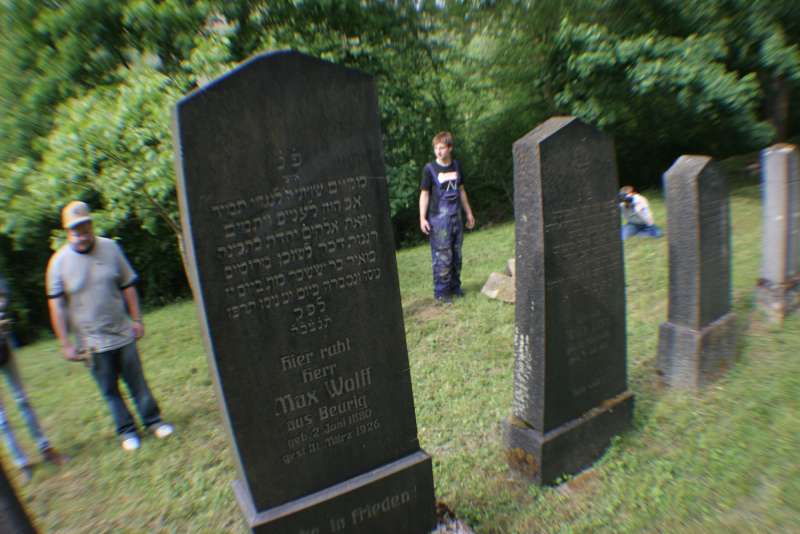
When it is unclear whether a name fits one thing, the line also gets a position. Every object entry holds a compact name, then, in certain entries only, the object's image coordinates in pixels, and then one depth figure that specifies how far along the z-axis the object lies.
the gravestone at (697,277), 3.54
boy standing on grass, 5.84
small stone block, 6.23
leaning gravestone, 1.91
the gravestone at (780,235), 4.19
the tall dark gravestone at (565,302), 2.75
